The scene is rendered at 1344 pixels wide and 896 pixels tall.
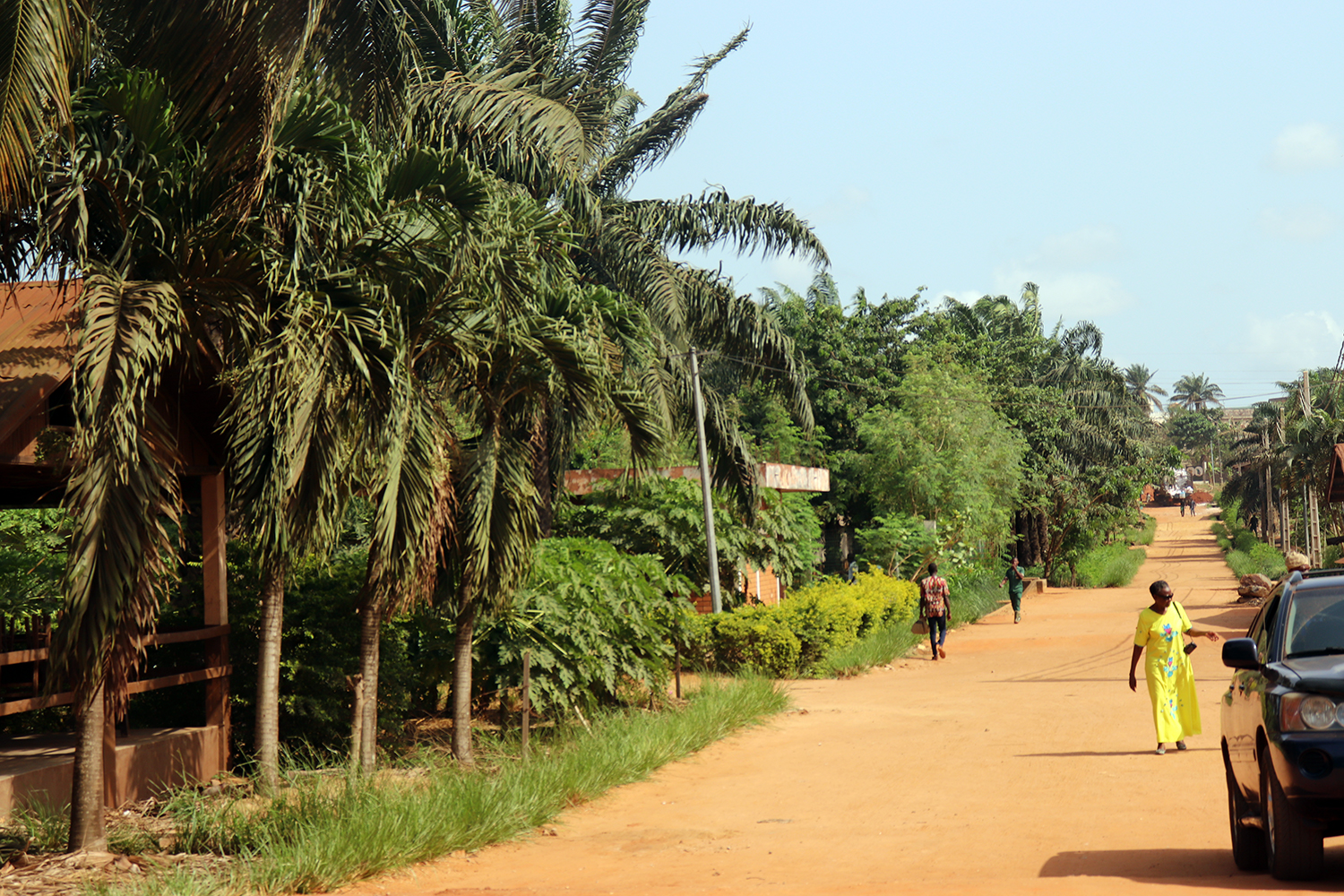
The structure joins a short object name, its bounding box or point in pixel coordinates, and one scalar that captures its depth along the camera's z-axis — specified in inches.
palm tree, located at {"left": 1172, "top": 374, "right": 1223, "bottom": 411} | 7057.1
